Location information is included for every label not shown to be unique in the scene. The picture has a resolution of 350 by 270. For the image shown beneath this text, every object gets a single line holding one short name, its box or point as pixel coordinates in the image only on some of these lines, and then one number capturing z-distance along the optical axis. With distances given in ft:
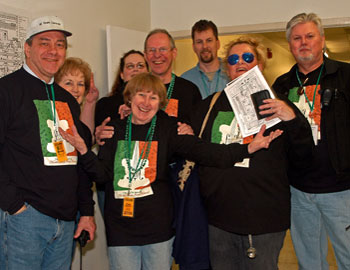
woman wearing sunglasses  7.22
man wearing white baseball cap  6.54
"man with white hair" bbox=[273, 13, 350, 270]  8.30
